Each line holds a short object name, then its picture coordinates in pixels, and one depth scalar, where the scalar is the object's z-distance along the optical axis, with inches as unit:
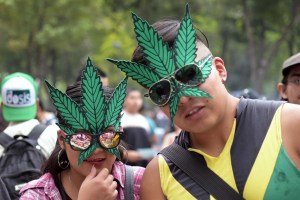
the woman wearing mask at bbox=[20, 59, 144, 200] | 109.8
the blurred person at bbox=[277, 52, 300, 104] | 160.6
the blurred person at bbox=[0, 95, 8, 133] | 208.5
